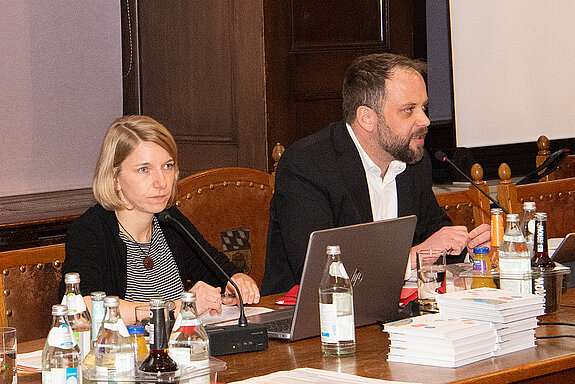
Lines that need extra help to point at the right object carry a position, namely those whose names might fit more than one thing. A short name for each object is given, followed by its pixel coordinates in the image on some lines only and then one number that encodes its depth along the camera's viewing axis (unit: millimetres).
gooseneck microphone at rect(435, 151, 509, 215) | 4582
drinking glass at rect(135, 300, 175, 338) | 3736
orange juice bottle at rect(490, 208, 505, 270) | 4366
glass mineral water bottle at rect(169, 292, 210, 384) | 3566
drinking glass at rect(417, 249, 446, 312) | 4192
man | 4707
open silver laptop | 3912
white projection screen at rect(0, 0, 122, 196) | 6182
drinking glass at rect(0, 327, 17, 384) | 3666
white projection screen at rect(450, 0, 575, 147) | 7119
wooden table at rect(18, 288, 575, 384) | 3714
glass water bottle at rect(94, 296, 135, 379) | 3510
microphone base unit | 3899
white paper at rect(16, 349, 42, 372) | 3810
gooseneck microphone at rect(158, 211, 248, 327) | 3961
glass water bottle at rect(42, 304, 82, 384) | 3546
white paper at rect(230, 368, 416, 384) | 3646
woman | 4547
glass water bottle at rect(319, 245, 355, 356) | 3857
